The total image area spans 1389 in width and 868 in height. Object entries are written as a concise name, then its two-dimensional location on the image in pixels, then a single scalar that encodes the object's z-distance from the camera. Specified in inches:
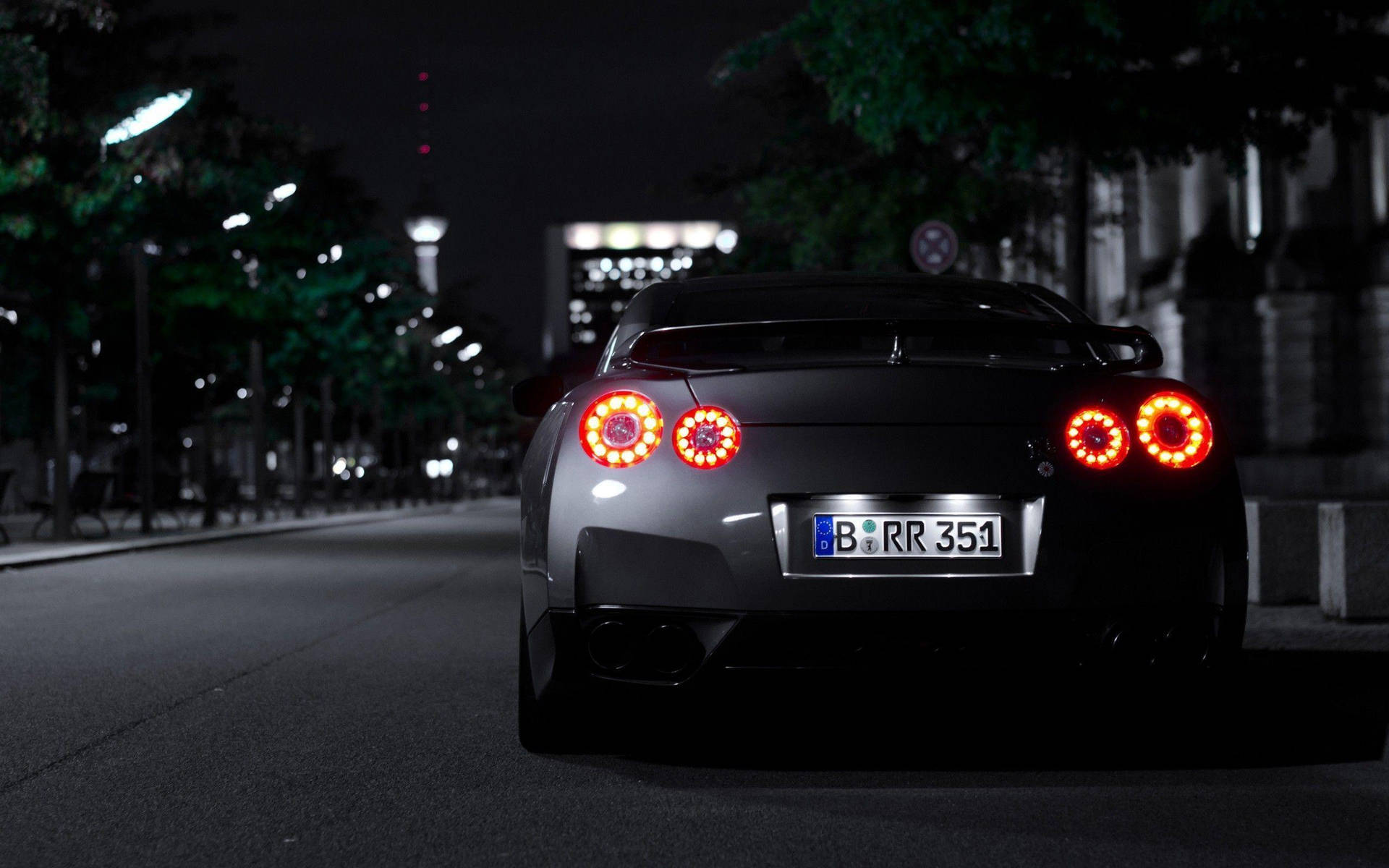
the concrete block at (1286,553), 473.7
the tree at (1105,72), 663.1
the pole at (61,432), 1061.8
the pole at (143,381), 1150.3
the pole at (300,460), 1689.2
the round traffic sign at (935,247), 739.4
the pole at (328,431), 1929.1
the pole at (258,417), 1494.8
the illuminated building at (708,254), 1688.4
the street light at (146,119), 989.2
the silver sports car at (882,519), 212.4
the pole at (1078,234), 755.4
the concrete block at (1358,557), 407.5
